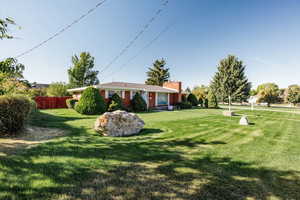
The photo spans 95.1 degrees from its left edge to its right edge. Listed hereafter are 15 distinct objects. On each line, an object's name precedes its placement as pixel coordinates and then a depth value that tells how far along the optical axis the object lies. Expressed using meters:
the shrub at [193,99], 23.66
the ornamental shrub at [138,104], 14.88
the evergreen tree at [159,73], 42.81
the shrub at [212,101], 23.00
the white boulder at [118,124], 5.43
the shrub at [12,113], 4.52
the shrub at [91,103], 11.40
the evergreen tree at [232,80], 32.94
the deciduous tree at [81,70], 29.45
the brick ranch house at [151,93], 14.78
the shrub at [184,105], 20.80
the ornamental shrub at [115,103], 12.31
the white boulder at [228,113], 12.27
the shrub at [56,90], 22.17
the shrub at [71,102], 16.17
